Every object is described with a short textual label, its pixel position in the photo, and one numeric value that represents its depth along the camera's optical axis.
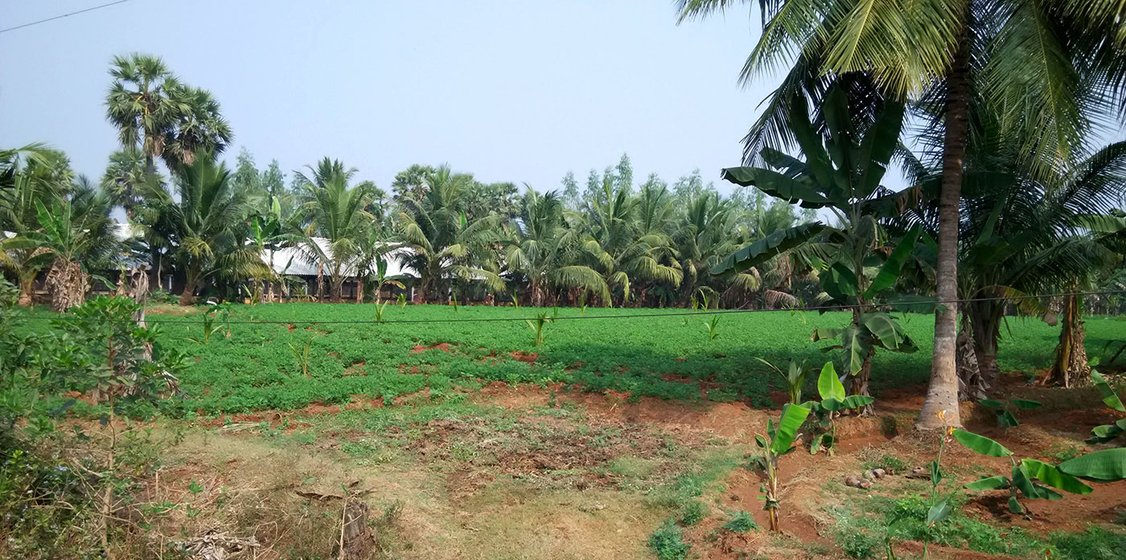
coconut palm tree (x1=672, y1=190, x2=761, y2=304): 33.22
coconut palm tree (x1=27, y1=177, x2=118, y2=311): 17.41
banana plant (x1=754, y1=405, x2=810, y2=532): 6.54
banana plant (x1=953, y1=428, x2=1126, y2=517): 5.41
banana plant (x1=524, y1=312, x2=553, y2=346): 14.11
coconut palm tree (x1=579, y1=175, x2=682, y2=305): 31.55
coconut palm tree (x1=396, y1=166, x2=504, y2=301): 30.53
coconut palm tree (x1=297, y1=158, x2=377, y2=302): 28.30
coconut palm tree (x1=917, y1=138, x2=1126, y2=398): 10.38
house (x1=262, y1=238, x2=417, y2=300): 32.00
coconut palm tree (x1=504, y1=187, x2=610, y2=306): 30.28
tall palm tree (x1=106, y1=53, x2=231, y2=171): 28.53
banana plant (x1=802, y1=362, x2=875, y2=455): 7.94
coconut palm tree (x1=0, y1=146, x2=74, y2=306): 18.52
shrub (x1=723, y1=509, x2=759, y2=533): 6.04
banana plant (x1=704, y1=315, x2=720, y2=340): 15.91
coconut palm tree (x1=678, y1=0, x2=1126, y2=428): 7.40
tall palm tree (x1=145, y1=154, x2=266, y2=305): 24.06
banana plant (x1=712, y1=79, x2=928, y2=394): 9.13
